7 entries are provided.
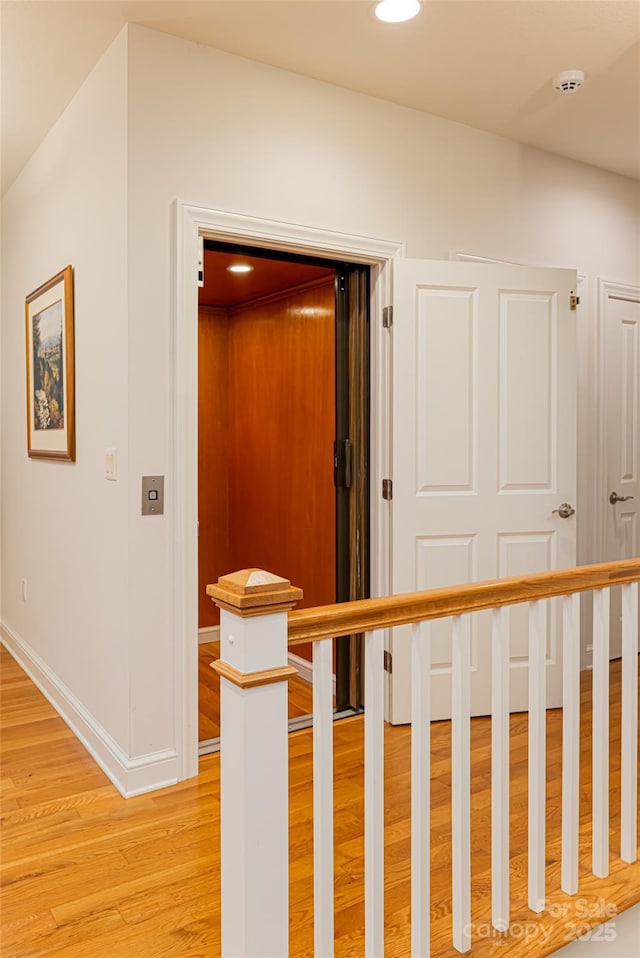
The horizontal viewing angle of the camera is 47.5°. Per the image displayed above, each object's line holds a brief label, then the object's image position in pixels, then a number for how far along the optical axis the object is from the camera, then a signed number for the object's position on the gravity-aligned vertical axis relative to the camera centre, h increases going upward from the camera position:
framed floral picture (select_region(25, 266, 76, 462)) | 3.01 +0.39
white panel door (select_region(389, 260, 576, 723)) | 3.00 +0.06
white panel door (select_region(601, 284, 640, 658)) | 3.85 +0.14
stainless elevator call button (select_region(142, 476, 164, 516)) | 2.51 -0.14
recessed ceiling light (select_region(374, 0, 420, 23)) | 2.28 +1.42
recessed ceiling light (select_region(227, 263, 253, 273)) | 3.63 +0.95
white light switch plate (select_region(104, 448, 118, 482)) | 2.58 -0.03
